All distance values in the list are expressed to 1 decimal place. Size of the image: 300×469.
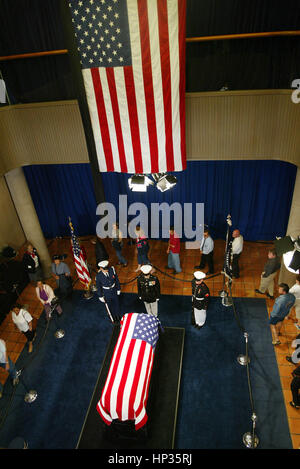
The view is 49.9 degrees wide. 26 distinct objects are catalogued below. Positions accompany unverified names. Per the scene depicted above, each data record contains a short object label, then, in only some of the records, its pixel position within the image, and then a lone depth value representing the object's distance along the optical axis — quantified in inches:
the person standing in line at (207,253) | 312.3
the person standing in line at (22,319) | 250.9
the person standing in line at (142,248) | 329.7
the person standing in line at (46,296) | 274.0
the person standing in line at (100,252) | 327.0
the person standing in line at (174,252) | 319.6
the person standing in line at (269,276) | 277.0
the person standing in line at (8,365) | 228.2
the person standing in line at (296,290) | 242.4
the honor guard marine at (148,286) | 268.8
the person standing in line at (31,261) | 324.8
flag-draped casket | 192.4
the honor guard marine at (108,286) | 271.6
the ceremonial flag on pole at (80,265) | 302.2
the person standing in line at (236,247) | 305.5
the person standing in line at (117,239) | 339.0
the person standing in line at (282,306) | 235.5
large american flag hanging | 195.5
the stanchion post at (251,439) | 202.4
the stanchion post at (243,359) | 250.8
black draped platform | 206.2
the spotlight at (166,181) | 288.7
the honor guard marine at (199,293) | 258.1
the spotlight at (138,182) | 285.3
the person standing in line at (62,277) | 301.4
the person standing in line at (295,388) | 206.7
